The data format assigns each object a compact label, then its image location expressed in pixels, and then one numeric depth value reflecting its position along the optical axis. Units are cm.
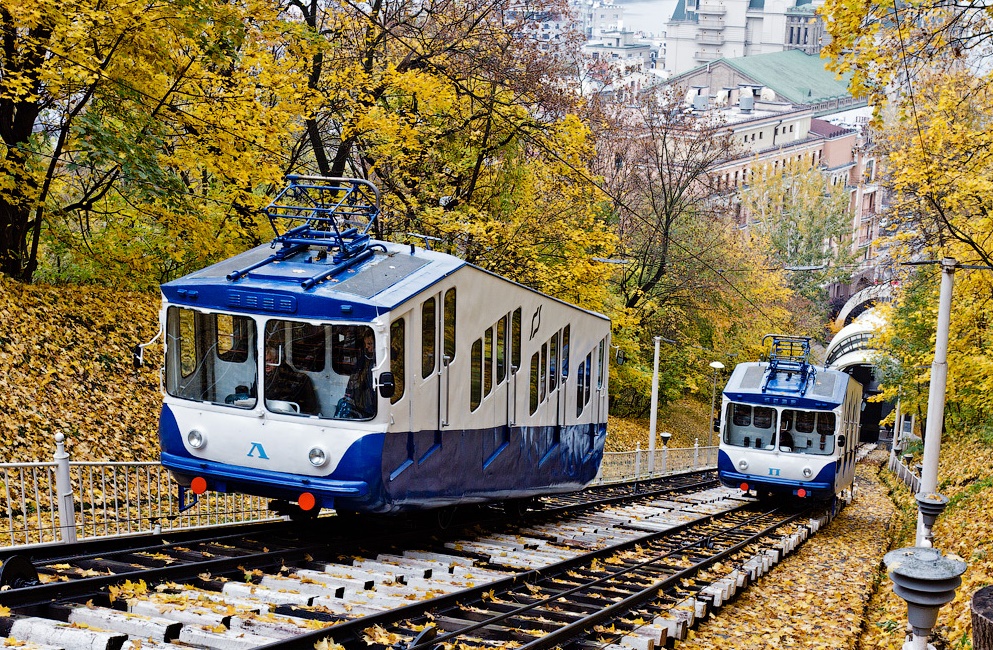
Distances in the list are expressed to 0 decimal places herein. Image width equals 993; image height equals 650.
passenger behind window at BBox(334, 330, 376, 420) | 1022
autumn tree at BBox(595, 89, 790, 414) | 4475
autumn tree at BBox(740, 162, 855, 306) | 8181
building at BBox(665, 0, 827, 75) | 18238
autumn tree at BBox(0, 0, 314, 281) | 1623
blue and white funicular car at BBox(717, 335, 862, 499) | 2247
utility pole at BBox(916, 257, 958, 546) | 1850
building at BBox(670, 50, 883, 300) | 11039
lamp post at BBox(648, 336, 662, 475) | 3109
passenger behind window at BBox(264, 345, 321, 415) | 1045
